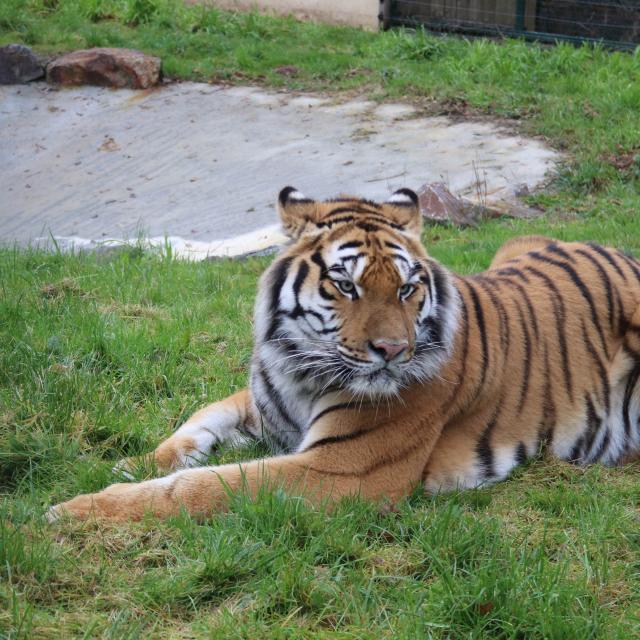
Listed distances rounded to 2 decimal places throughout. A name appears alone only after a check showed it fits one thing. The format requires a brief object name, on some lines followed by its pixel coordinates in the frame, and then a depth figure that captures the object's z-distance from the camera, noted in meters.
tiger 3.52
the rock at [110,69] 12.70
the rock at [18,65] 13.03
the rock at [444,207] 8.16
